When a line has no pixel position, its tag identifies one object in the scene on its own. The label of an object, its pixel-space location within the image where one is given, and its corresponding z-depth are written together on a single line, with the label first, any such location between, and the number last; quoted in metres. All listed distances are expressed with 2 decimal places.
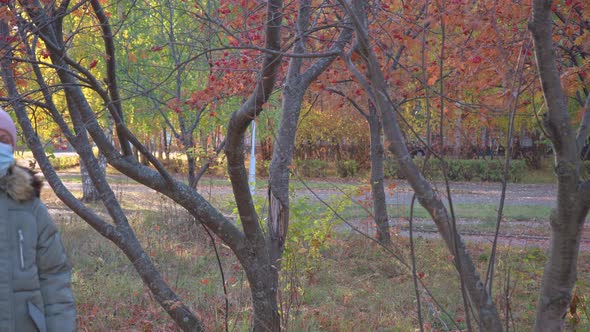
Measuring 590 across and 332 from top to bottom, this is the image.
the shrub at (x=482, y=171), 23.50
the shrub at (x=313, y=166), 24.08
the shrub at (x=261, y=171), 24.81
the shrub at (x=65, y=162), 30.10
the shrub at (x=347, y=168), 24.98
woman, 2.16
